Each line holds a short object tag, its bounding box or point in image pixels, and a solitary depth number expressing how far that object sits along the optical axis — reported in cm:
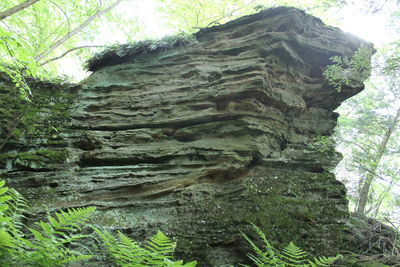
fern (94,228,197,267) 226
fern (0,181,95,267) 187
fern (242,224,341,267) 300
